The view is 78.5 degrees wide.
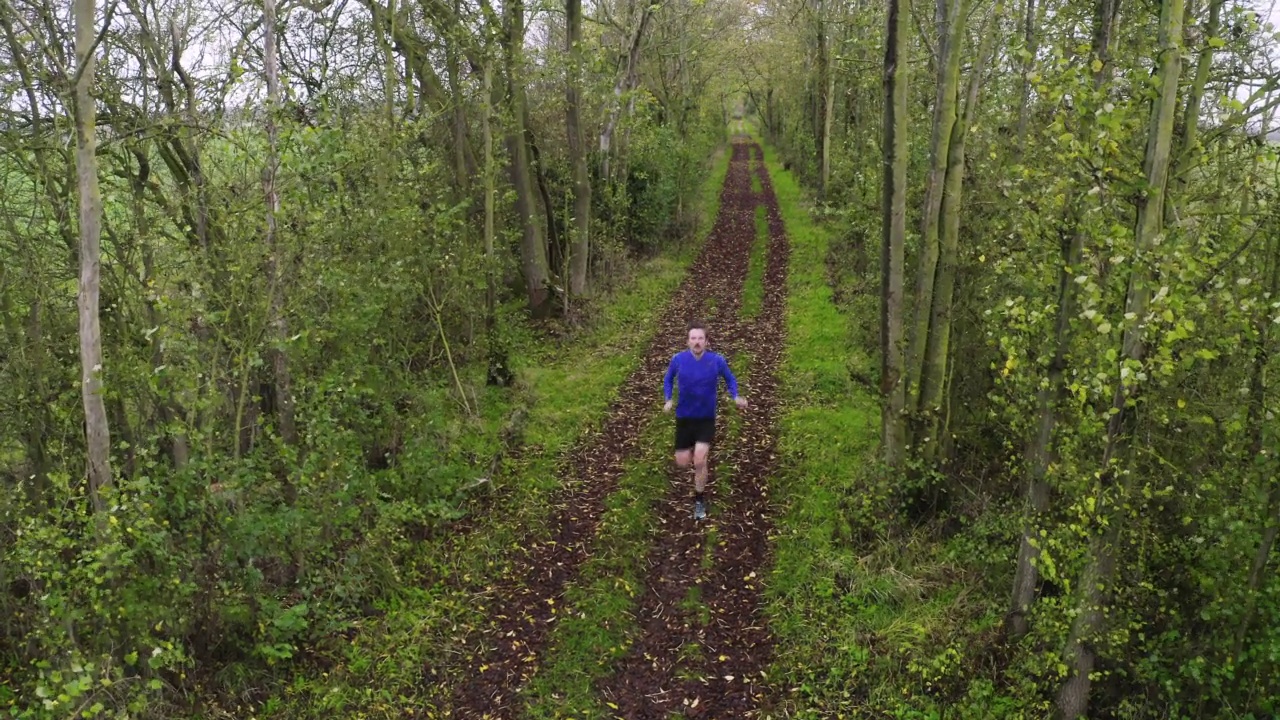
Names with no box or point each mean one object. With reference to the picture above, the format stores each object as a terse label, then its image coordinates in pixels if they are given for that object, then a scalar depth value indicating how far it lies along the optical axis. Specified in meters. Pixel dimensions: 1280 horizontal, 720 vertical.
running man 8.14
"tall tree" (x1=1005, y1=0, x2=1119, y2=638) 5.44
